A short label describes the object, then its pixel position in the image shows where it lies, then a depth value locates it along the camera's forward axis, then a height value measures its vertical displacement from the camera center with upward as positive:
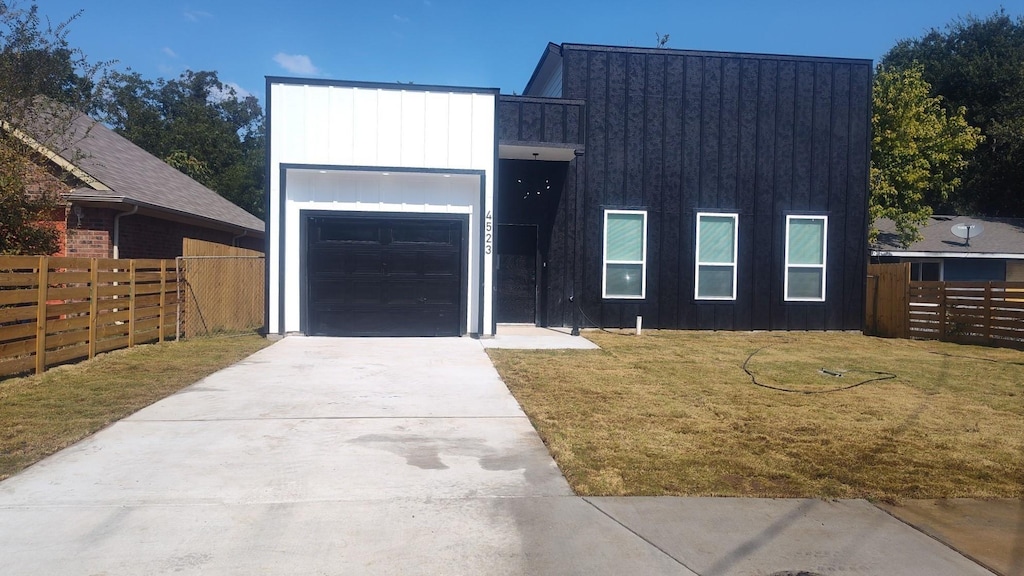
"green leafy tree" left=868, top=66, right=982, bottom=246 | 27.73 +5.58
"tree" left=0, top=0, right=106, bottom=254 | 11.04 +2.56
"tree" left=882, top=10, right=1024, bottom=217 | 35.38 +9.97
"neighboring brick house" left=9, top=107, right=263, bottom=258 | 13.52 +1.49
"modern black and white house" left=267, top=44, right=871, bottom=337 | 13.92 +1.56
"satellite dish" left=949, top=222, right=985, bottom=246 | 25.66 +2.03
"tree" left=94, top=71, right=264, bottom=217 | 46.62 +9.86
